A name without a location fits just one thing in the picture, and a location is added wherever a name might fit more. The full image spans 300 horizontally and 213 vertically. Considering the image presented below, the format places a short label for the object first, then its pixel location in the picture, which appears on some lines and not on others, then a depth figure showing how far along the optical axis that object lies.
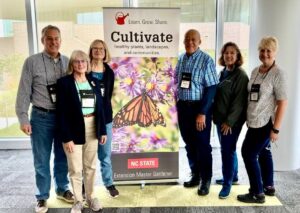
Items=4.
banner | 2.43
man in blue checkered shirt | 2.35
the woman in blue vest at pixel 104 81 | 2.24
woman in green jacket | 2.28
